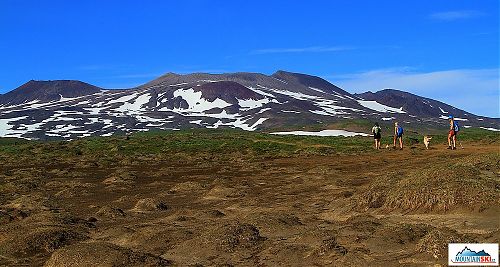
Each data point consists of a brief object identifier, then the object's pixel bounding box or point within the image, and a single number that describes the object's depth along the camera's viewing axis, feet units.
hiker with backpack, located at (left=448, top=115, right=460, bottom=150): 118.49
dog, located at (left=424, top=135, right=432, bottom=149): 135.21
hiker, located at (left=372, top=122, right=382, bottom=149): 140.59
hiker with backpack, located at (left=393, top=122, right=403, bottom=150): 137.39
